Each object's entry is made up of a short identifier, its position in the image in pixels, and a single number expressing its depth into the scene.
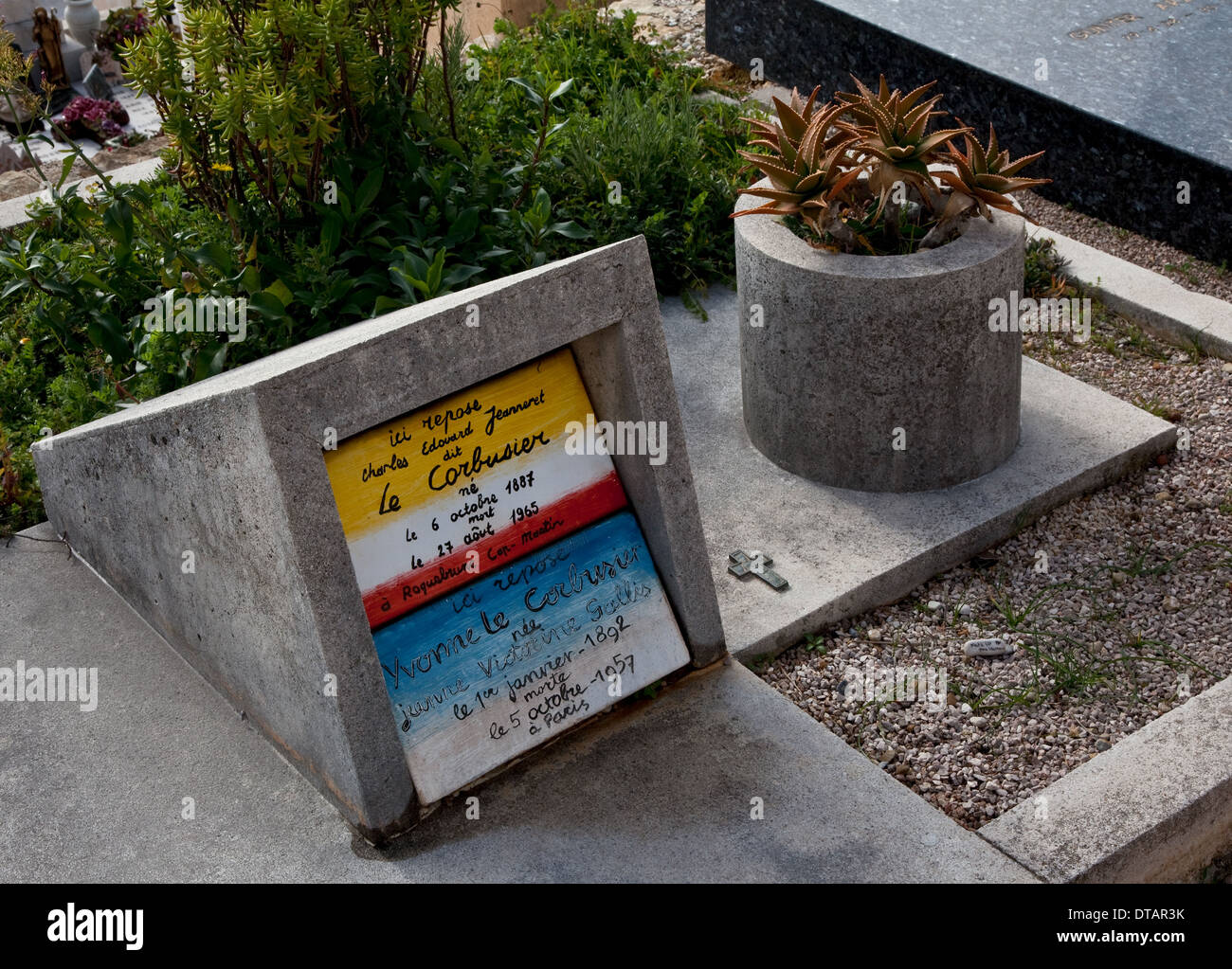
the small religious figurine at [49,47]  9.65
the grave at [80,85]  8.50
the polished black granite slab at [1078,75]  5.22
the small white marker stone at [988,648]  3.59
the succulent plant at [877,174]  3.96
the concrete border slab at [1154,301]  4.81
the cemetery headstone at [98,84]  9.52
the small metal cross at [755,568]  3.75
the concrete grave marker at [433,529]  2.78
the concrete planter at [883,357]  3.85
